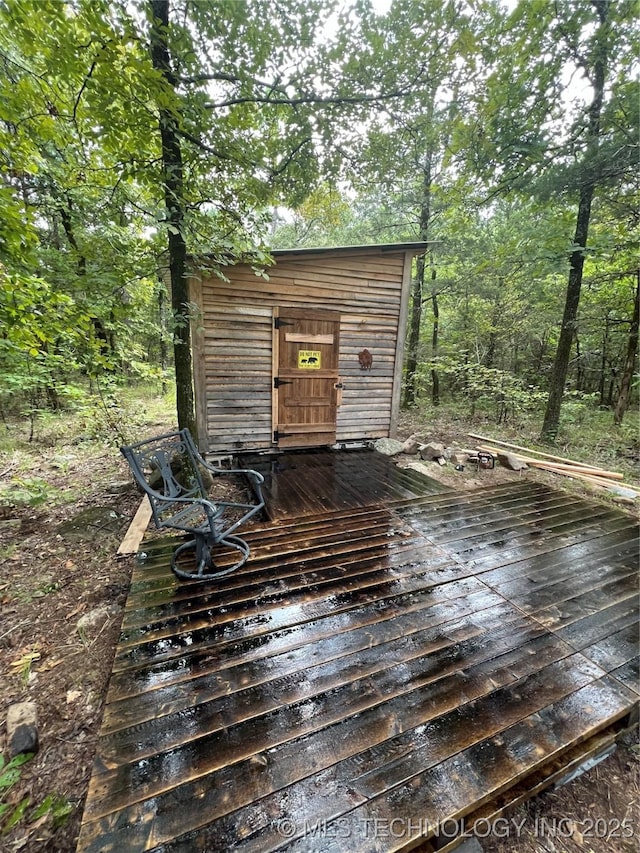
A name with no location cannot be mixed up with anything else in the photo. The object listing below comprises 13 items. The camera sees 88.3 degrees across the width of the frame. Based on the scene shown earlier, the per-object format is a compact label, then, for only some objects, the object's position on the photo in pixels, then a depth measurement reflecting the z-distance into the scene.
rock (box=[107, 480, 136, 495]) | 3.69
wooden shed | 4.50
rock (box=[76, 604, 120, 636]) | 1.92
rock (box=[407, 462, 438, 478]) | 4.37
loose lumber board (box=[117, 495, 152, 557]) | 2.60
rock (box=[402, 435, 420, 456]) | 5.28
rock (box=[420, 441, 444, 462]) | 4.82
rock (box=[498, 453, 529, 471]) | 4.47
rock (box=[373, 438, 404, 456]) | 5.29
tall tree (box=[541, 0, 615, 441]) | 4.07
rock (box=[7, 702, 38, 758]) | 1.31
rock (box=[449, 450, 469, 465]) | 4.67
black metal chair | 2.14
